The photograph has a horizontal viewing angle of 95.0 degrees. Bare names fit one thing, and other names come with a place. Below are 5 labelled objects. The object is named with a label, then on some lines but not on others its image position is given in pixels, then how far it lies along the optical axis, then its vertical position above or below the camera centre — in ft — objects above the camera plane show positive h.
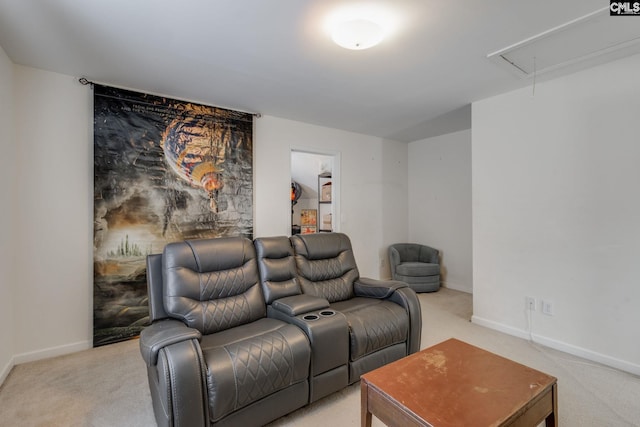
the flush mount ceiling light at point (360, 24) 5.62 +3.91
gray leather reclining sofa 4.66 -2.34
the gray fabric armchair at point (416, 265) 14.23 -2.54
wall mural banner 8.80 +0.97
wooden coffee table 3.79 -2.55
